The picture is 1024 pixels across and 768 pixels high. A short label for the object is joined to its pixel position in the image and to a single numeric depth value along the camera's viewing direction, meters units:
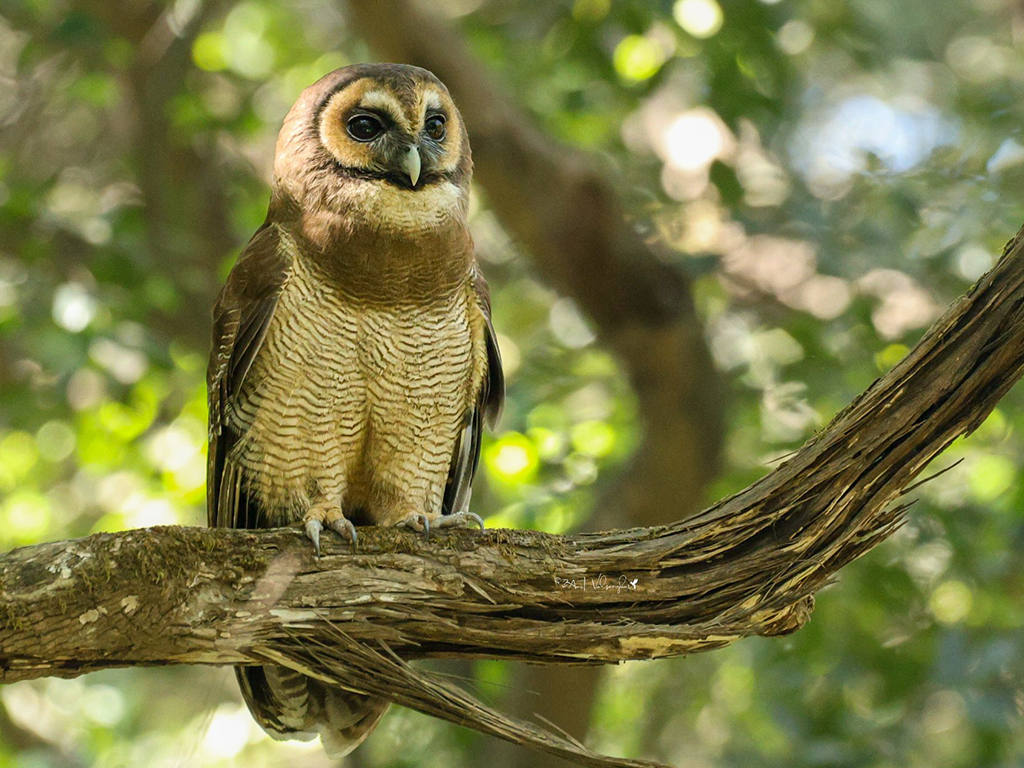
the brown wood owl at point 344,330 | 7.17
